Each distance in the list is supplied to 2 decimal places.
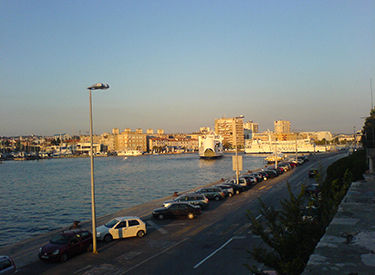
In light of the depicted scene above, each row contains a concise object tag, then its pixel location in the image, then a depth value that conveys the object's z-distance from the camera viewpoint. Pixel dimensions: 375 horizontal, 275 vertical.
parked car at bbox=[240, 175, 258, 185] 32.56
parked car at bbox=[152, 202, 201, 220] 18.39
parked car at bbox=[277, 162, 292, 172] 49.38
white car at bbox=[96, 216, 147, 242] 14.37
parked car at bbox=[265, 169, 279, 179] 40.28
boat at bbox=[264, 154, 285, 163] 79.96
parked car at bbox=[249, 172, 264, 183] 36.70
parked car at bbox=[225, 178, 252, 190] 30.61
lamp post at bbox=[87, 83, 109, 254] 12.61
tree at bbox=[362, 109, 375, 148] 21.71
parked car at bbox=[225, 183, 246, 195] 27.89
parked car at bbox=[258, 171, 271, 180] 37.99
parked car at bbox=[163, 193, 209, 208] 21.38
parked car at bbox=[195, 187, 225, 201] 24.86
